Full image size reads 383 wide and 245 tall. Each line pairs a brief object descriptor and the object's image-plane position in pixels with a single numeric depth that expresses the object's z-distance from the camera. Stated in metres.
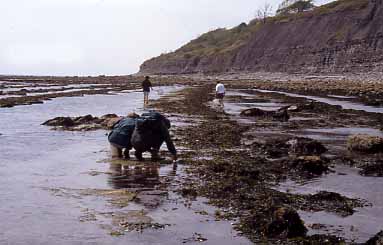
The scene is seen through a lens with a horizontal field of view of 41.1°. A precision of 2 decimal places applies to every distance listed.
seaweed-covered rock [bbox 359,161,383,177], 10.83
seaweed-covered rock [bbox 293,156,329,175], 10.94
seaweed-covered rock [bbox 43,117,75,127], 20.33
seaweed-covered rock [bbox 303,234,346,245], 6.42
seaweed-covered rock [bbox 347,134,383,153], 13.47
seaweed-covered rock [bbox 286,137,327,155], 13.30
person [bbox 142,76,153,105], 32.75
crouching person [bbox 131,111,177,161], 11.96
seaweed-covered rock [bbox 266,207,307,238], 6.71
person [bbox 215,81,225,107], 33.03
